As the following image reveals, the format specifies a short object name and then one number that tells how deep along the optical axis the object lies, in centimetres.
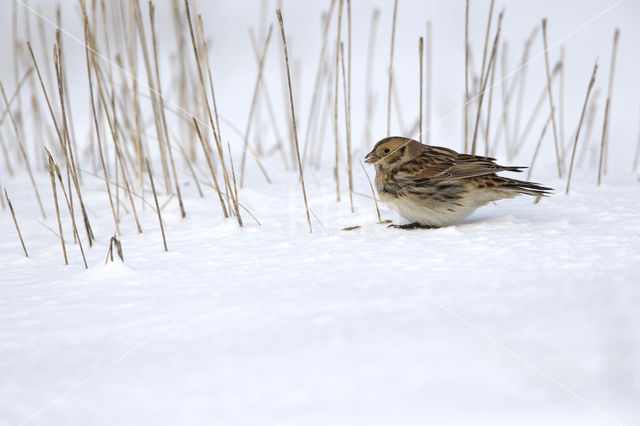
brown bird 542
